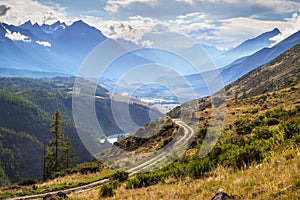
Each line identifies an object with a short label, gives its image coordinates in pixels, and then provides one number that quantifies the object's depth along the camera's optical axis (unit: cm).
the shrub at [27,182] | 3478
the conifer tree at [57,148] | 5541
